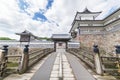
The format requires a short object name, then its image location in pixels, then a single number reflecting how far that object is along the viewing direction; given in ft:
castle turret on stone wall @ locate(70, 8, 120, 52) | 34.07
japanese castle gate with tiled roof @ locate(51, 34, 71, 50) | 40.78
